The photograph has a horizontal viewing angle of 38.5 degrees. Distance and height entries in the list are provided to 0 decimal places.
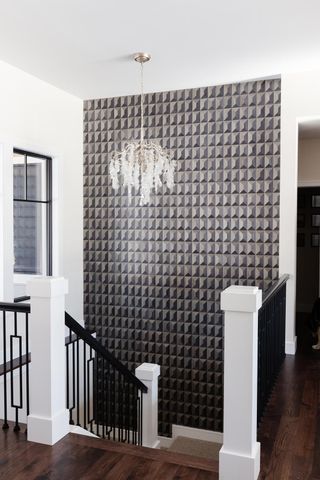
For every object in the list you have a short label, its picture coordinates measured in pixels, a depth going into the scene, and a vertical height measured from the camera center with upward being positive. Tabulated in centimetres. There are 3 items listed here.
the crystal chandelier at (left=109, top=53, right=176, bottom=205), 457 +62
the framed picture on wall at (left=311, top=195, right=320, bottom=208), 783 +45
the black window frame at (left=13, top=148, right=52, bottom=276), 557 +19
